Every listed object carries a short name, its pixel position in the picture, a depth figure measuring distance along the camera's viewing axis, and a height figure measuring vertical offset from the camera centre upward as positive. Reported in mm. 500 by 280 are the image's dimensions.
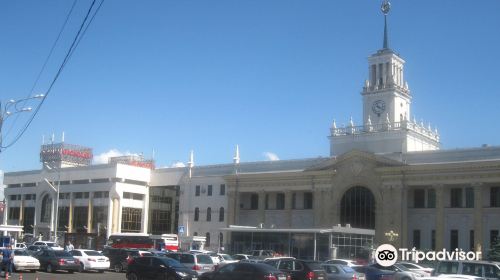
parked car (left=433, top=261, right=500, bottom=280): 21984 -1638
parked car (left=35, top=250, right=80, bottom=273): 37531 -3067
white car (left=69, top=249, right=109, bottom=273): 39469 -3106
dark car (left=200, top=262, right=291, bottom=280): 24308 -2205
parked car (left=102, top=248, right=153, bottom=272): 42612 -3103
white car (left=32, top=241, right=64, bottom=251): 57241 -3204
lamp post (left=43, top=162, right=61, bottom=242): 80888 +3324
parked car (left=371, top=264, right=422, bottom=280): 30483 -2650
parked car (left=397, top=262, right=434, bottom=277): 36469 -2831
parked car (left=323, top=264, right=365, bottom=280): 30495 -2642
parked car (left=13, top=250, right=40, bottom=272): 35594 -3059
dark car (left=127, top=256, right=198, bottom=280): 28172 -2560
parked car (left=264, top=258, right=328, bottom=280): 28562 -2347
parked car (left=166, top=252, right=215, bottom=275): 34156 -2577
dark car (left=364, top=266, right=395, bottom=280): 30078 -2648
